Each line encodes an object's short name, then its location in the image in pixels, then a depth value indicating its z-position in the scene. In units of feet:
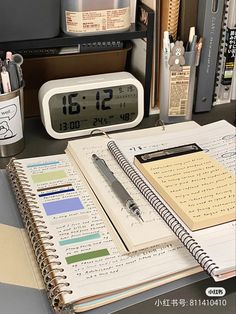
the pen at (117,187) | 2.28
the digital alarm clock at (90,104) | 3.05
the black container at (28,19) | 2.82
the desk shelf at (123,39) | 2.94
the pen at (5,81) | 2.74
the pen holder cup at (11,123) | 2.78
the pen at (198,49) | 3.11
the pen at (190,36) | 3.08
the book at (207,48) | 3.10
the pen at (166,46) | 3.06
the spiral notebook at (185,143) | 1.96
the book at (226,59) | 3.22
